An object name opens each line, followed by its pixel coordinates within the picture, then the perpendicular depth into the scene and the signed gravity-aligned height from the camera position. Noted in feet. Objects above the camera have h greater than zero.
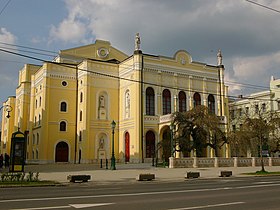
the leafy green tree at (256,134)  101.71 +4.23
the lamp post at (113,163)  103.09 -5.00
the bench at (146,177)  68.78 -6.29
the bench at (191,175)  75.66 -6.54
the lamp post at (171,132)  118.05 +5.21
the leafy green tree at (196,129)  122.72 +6.58
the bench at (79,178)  63.00 -5.86
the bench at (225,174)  80.59 -6.75
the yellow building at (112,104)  148.87 +20.39
